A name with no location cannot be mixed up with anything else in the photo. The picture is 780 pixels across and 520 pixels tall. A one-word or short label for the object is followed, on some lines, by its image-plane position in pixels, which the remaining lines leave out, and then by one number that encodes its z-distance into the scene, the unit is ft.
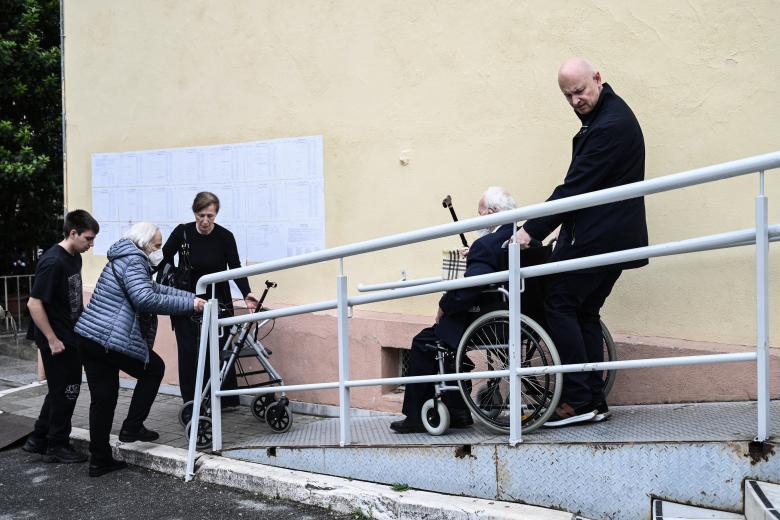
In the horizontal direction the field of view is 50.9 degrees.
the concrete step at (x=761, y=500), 9.47
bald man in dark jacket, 13.12
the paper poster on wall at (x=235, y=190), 22.40
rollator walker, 18.61
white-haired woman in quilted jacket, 17.26
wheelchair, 13.32
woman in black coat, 20.68
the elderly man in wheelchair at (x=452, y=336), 14.03
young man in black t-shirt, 18.30
